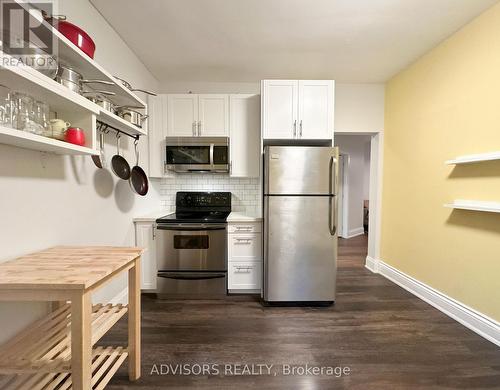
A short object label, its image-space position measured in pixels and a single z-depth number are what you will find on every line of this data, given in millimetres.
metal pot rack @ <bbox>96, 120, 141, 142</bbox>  1773
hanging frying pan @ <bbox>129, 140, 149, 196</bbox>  2345
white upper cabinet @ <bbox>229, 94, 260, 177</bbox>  2732
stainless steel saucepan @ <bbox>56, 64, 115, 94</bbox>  1196
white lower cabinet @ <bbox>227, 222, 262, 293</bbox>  2469
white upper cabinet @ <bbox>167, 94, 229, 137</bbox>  2721
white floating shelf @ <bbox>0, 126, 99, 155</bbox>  892
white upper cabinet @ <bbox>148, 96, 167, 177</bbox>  2715
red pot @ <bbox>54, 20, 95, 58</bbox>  1214
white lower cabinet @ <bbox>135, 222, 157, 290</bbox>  2441
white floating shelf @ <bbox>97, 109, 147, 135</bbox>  1502
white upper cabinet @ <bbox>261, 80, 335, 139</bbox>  2443
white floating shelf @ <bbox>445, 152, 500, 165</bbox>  1640
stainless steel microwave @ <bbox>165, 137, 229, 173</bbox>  2691
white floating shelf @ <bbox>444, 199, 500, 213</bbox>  1661
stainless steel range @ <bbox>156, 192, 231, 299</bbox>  2422
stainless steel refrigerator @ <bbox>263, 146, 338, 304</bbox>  2209
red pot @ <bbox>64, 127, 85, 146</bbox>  1208
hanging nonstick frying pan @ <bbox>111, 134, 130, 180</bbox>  2042
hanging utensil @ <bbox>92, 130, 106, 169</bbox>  1768
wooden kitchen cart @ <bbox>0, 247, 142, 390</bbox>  879
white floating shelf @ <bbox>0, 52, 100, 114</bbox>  864
